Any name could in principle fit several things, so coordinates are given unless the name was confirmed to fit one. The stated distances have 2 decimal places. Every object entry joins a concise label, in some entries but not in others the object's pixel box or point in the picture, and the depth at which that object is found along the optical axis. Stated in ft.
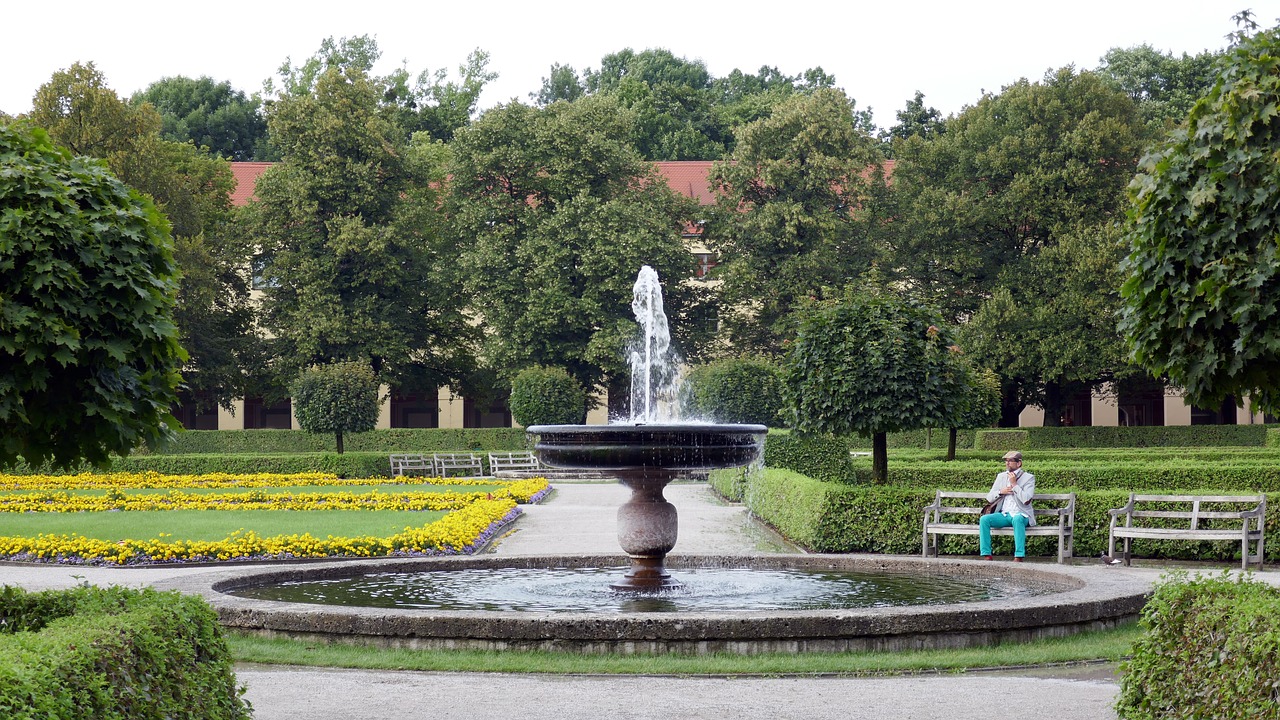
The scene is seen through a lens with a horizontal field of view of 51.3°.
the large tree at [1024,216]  124.98
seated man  45.57
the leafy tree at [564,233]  132.36
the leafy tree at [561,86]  218.18
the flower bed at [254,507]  49.16
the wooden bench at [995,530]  46.88
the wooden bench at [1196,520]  45.11
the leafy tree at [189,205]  126.72
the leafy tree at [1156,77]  151.02
